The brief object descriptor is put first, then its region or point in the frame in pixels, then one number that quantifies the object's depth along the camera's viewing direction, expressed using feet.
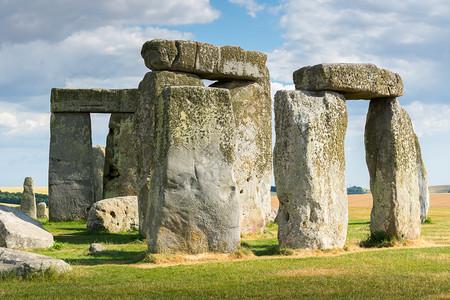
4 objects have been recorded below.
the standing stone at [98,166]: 89.88
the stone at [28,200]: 89.76
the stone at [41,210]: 97.30
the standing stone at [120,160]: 77.20
